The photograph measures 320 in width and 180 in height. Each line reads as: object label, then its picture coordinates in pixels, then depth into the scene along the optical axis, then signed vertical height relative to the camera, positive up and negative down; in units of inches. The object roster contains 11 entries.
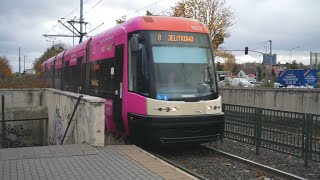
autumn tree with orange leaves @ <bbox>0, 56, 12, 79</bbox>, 3919.3 +156.1
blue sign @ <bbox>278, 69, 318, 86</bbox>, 1237.1 +14.0
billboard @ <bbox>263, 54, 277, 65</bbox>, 2288.4 +136.6
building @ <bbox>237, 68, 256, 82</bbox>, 5941.9 +154.1
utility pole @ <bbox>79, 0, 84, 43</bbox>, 1276.3 +200.2
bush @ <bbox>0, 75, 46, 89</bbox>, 1126.4 -5.3
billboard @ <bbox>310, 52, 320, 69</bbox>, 1434.5 +84.8
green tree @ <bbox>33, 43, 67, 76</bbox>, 2800.9 +222.3
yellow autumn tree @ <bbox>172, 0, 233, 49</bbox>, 1381.6 +232.1
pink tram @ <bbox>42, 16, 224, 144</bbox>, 379.9 -1.7
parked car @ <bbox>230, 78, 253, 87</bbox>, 1909.7 -3.4
